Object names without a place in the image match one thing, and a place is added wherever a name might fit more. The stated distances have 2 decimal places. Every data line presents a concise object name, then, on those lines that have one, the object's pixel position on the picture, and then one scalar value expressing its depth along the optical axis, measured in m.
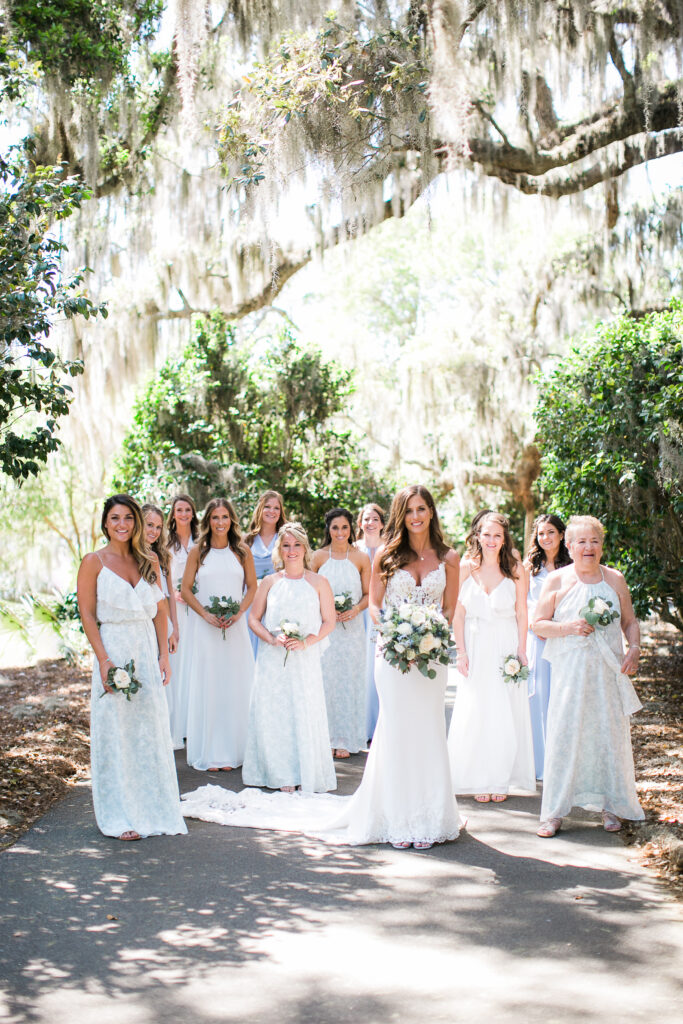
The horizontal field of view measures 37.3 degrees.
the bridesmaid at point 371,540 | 9.02
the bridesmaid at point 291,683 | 7.23
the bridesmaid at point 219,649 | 8.10
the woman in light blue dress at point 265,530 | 9.32
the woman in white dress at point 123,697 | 6.07
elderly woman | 5.90
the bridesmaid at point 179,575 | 8.91
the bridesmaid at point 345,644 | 8.66
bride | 5.80
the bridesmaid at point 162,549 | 7.83
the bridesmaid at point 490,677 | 7.01
